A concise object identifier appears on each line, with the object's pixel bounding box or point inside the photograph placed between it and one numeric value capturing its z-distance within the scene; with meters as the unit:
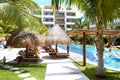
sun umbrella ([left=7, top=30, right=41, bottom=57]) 5.74
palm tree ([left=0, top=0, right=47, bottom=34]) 4.15
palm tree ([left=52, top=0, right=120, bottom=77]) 3.64
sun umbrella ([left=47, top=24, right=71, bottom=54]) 6.72
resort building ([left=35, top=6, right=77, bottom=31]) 27.85
